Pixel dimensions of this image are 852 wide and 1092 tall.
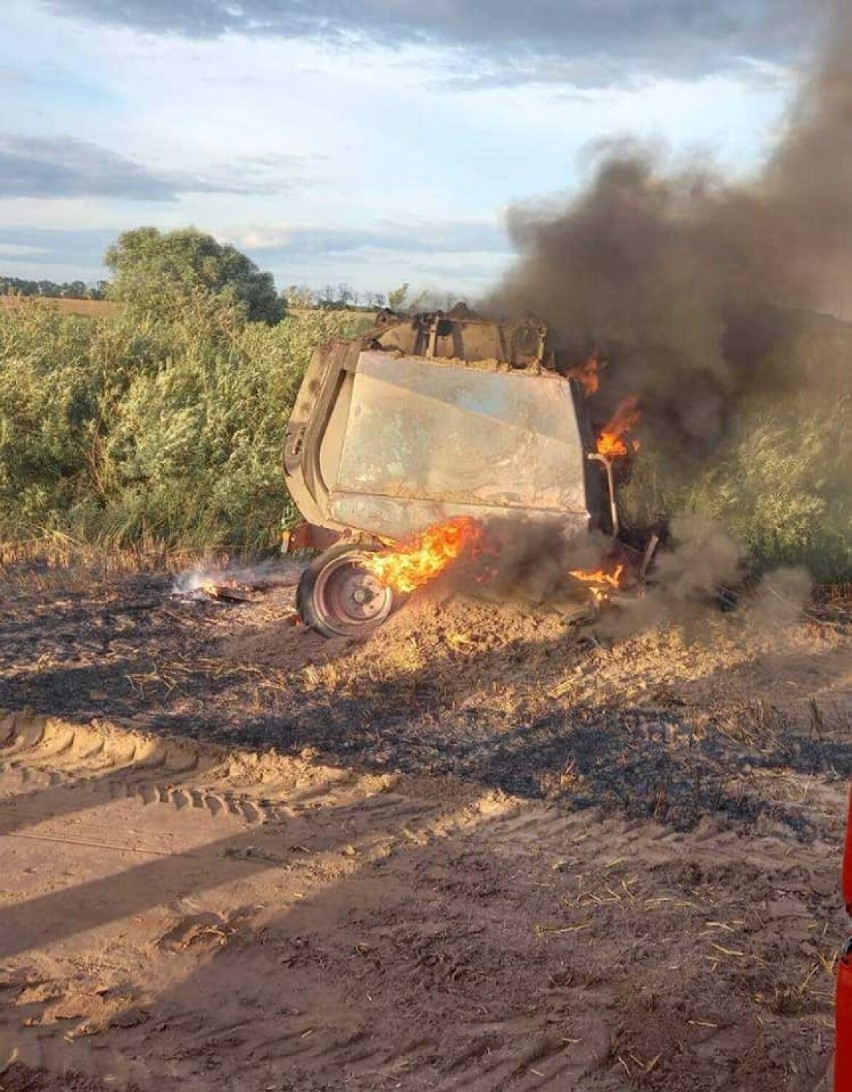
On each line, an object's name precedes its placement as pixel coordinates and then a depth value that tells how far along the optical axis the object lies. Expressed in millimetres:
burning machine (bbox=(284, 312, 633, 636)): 8414
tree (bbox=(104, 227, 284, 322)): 26219
